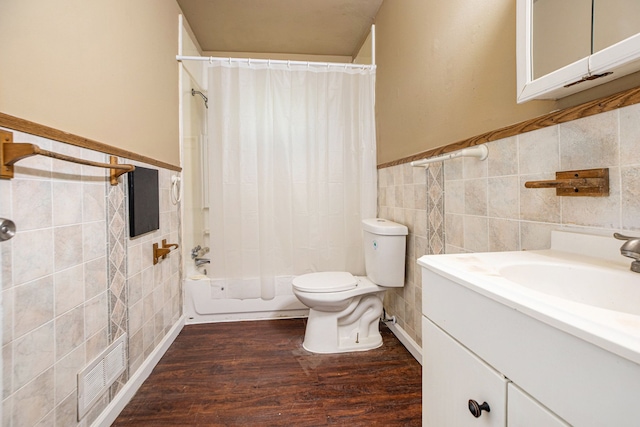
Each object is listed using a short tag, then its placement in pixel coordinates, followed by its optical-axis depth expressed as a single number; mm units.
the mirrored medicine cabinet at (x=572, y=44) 662
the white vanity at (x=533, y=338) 379
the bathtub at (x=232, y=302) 2195
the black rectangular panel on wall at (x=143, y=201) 1458
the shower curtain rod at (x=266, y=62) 2122
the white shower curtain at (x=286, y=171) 2156
